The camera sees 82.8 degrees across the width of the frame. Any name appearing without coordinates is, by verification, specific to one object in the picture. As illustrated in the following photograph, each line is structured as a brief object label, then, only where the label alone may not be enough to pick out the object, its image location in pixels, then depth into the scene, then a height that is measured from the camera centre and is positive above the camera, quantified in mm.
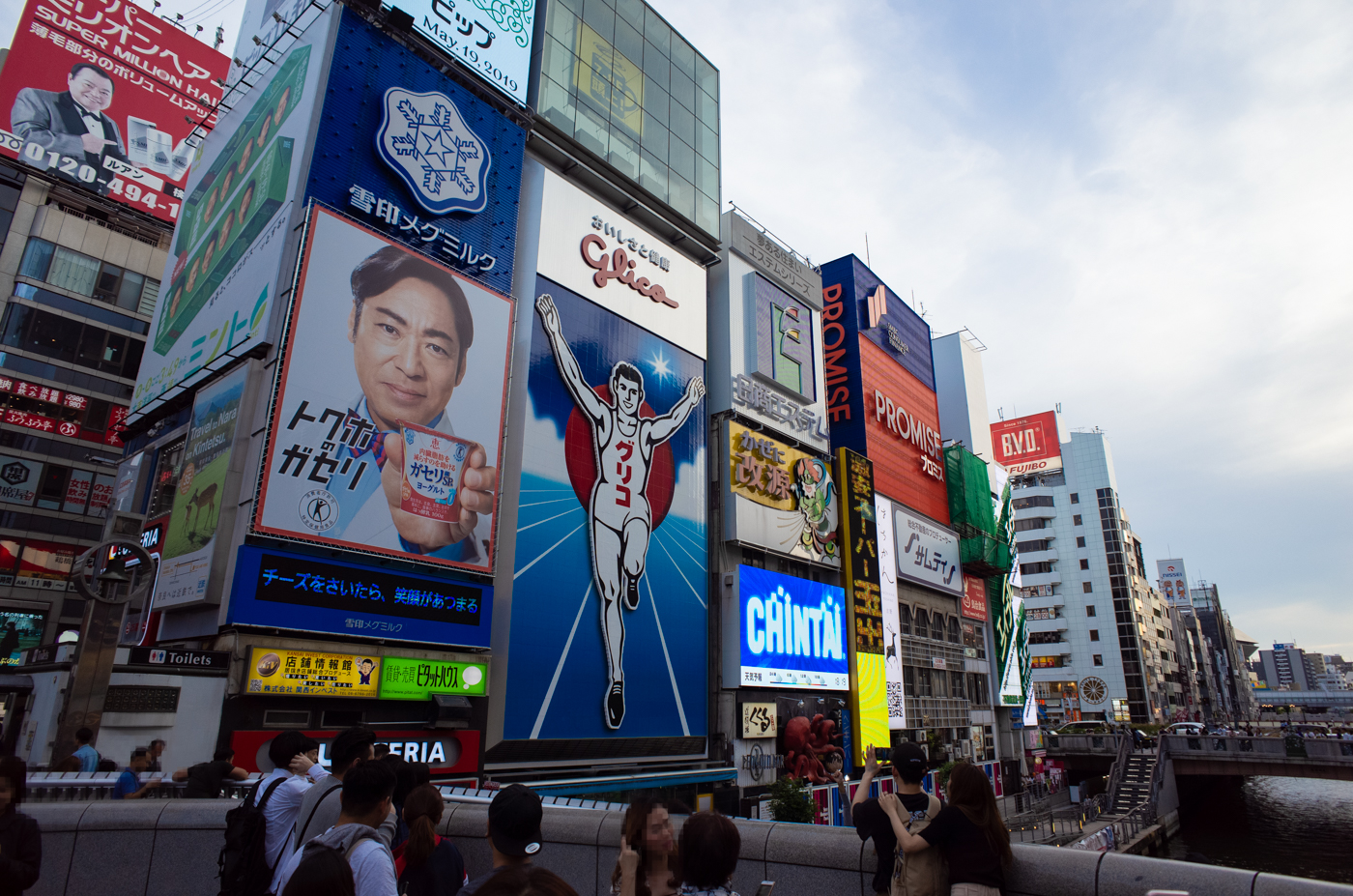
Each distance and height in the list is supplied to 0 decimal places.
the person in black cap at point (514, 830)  3883 -642
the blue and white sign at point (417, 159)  22094 +15779
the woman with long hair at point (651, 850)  4395 -824
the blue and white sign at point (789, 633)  30750 +2834
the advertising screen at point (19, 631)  33625 +2374
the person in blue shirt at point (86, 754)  10930 -925
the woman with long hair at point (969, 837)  4809 -789
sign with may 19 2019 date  25750 +21957
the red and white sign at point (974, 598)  50625 +6937
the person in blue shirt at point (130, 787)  9025 -1128
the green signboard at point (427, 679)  19328 +423
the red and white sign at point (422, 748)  16594 -1244
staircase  40719 -3864
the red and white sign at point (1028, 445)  84938 +28592
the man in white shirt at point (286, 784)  5387 -627
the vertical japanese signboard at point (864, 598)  35688 +4996
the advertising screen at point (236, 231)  21531 +14112
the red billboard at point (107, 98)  37562 +29232
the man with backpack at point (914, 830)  4902 -844
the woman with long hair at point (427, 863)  4680 -998
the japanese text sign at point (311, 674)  17156 +416
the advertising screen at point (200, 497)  19062 +4876
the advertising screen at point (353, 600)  17531 +2213
